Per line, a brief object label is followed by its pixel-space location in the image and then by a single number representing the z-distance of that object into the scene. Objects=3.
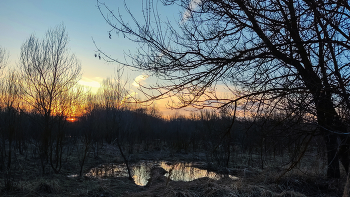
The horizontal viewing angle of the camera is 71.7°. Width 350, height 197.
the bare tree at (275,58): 3.88
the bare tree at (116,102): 9.26
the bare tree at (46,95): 8.27
